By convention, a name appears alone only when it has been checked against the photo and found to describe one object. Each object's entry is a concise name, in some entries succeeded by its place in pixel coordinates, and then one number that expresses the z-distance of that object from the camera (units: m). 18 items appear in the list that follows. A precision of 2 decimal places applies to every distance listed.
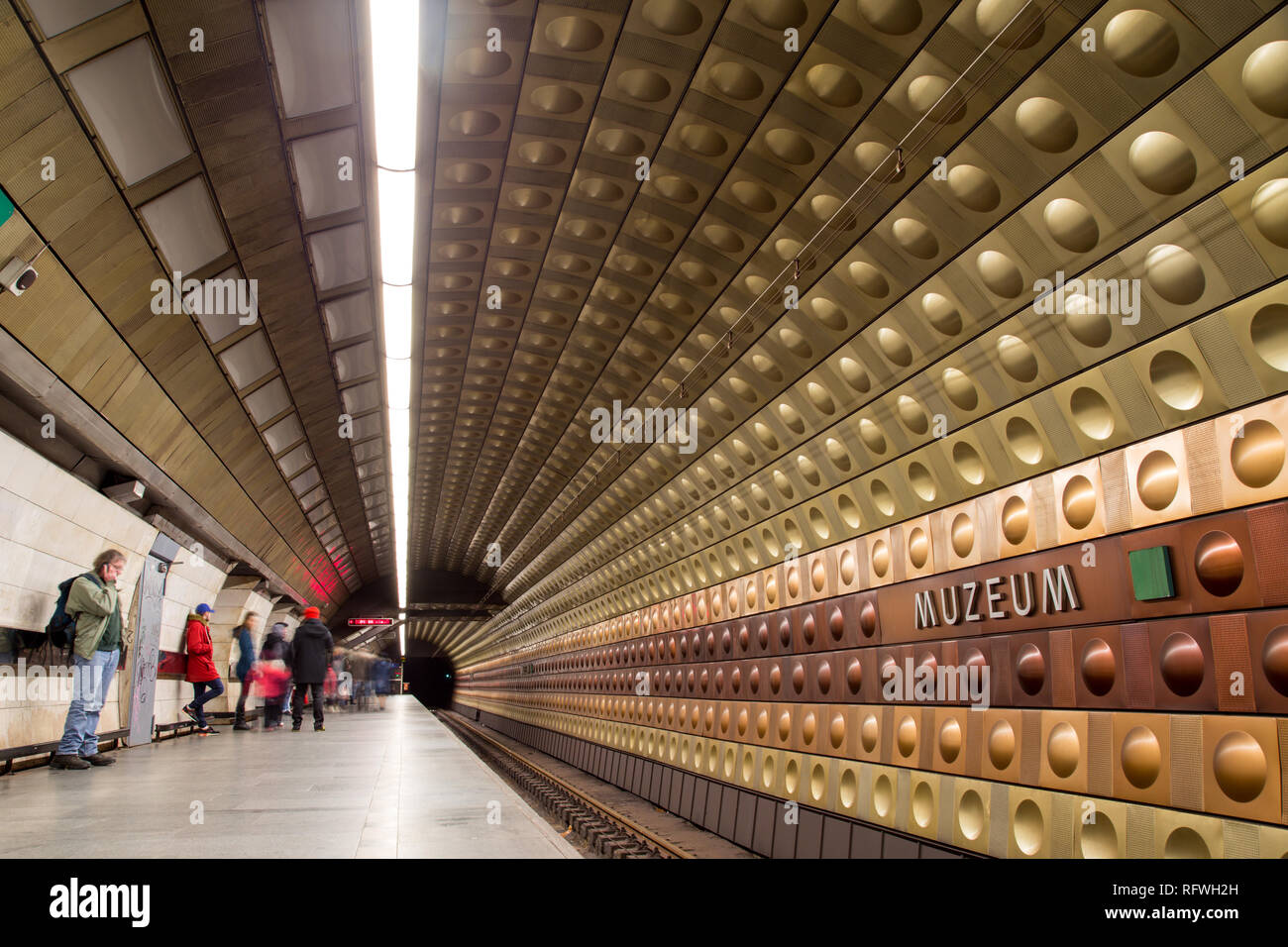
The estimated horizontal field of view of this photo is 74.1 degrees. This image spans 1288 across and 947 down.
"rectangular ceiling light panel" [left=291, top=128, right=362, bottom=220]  7.39
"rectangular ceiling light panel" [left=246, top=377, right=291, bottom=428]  11.84
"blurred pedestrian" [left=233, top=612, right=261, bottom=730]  14.89
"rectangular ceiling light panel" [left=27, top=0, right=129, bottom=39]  4.82
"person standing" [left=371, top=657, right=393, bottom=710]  38.53
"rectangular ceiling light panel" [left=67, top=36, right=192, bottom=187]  5.52
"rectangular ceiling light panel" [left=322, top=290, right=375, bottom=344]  10.74
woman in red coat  13.11
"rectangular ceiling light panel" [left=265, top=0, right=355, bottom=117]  5.95
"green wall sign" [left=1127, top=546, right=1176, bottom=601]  4.90
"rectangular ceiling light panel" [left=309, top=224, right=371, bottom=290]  9.06
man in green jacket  7.72
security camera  5.94
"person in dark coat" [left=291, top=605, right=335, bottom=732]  14.34
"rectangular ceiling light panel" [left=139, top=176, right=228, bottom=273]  7.00
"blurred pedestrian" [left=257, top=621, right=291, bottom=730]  15.87
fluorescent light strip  6.13
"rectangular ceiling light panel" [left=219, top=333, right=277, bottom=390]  10.17
